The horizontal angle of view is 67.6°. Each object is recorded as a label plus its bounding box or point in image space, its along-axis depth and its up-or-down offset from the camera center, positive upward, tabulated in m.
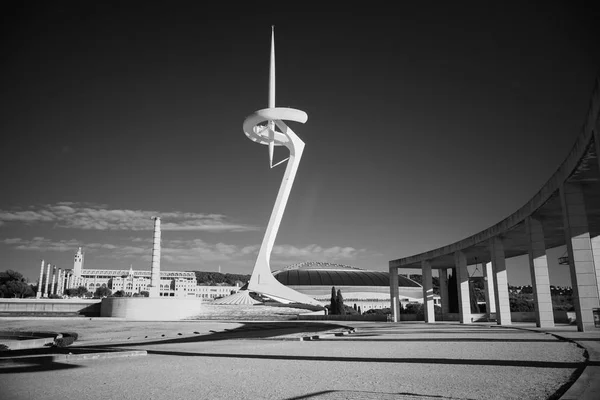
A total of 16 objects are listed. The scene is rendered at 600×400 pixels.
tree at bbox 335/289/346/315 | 47.44 -1.22
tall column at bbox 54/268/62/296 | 110.75 +4.69
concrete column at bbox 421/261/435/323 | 35.31 -0.48
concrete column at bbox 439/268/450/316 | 43.50 +0.35
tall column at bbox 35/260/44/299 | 86.95 +2.87
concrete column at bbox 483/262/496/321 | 34.88 +0.11
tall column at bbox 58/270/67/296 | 116.32 +2.62
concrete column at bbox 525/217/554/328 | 21.72 +0.68
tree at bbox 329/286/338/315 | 47.71 -1.33
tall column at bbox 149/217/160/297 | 50.78 +3.86
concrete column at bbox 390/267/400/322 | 38.60 -0.17
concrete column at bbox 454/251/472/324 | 31.50 +0.39
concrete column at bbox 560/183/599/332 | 17.09 +1.32
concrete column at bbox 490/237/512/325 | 26.31 +0.55
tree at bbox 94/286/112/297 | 123.90 +0.76
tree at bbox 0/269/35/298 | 81.75 +1.85
